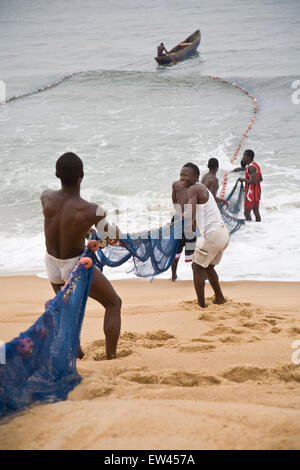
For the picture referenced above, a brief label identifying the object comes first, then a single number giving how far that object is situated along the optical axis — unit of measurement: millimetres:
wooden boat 24297
